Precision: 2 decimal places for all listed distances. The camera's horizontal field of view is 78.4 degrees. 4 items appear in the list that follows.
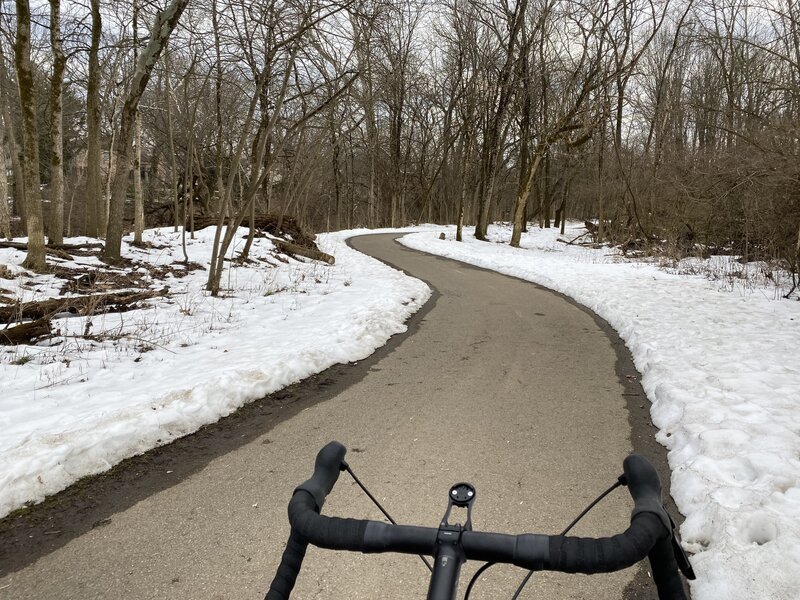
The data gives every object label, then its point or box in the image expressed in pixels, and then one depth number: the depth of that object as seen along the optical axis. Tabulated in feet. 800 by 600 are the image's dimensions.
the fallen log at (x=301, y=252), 58.75
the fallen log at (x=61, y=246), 39.99
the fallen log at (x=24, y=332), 20.27
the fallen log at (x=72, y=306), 22.93
